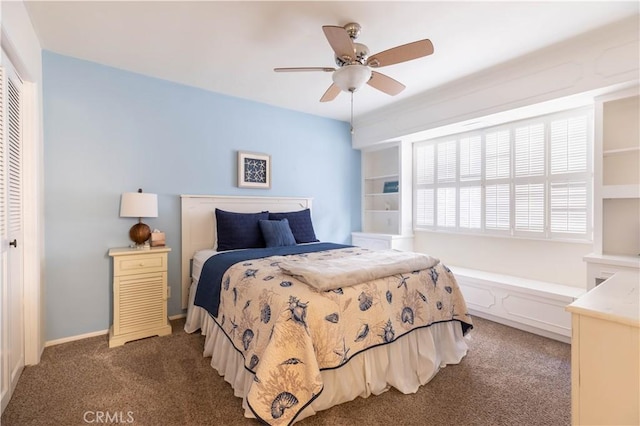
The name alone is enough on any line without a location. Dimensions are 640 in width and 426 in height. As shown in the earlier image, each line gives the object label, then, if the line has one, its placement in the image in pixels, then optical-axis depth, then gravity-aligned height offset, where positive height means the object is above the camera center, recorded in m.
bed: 1.51 -0.70
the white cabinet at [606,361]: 0.89 -0.47
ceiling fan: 1.86 +1.04
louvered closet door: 1.67 -0.11
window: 2.89 +0.36
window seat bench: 2.60 -0.87
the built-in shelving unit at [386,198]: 4.27 +0.21
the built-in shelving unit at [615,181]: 2.40 +0.25
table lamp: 2.64 +0.01
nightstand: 2.52 -0.74
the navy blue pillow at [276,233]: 3.10 -0.24
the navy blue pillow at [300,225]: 3.48 -0.17
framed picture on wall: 3.57 +0.50
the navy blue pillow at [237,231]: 3.06 -0.21
